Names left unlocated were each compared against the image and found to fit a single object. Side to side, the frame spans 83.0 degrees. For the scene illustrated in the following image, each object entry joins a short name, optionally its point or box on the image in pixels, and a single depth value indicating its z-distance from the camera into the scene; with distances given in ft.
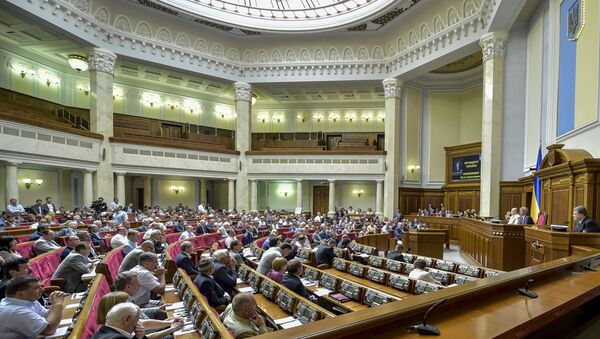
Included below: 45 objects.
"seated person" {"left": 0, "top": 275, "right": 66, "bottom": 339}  7.98
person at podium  14.87
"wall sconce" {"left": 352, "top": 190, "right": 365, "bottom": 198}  70.13
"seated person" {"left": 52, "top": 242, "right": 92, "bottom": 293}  14.17
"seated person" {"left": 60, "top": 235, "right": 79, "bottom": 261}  16.48
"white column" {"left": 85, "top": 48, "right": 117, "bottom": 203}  46.24
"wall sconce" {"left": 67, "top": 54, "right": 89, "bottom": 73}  45.68
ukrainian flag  28.68
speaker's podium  13.74
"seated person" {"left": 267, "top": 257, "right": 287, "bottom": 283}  14.58
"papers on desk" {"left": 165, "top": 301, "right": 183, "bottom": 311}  12.08
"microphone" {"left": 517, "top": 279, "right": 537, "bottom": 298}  7.19
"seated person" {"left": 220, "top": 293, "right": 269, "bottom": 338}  8.22
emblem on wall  24.26
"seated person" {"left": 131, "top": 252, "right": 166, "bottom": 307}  11.66
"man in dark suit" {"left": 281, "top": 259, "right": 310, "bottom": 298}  13.33
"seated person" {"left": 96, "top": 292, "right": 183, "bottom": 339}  7.78
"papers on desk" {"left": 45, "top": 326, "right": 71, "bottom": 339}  8.77
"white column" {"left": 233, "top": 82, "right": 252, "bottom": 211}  60.49
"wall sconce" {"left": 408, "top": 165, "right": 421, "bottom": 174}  60.29
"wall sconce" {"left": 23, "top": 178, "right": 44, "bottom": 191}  45.06
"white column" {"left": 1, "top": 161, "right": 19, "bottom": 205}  35.63
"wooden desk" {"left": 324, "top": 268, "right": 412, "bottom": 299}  14.48
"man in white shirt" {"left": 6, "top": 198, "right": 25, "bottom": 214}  32.68
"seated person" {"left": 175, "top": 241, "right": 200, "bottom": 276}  16.29
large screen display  49.78
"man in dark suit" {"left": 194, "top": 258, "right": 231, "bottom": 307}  12.21
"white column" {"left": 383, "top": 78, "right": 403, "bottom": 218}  57.31
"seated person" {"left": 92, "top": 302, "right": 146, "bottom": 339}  6.69
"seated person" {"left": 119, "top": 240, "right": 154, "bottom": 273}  14.25
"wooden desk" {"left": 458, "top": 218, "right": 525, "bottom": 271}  23.35
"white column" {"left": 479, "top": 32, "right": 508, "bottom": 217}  38.93
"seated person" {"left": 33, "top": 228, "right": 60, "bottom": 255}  17.79
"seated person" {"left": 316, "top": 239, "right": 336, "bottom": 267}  20.85
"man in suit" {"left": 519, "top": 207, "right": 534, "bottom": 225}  24.62
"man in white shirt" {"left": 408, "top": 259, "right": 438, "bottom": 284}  14.76
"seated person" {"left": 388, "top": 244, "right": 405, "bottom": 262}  21.18
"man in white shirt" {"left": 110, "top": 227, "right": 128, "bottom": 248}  21.22
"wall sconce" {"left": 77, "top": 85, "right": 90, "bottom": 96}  57.93
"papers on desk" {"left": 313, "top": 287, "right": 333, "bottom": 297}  14.44
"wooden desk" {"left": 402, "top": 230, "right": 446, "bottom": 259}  31.24
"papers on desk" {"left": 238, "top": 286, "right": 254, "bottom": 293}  14.88
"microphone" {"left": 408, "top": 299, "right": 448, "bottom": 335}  5.33
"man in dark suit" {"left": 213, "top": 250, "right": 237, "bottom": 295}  14.14
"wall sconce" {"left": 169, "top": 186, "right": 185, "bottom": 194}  64.77
